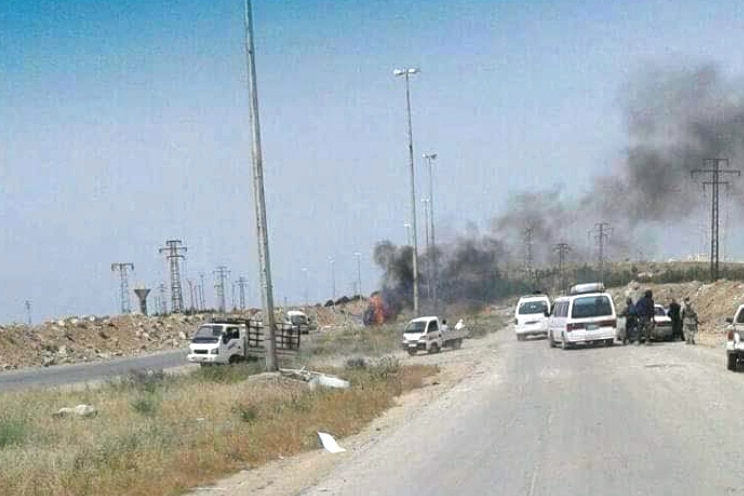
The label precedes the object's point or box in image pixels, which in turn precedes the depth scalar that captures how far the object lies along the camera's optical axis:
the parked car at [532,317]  53.47
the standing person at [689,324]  40.09
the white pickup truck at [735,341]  25.11
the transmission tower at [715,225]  65.76
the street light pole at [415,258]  60.12
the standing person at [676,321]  41.34
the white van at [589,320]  39.19
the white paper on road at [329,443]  17.19
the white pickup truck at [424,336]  51.34
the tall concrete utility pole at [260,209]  28.53
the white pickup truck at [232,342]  46.31
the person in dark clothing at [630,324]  39.91
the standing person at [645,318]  39.38
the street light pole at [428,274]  81.25
